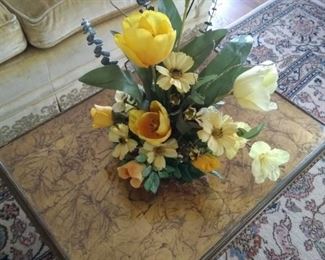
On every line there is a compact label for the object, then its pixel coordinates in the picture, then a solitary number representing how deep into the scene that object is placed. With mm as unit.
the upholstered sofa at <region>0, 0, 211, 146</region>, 1121
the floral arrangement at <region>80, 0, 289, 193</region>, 644
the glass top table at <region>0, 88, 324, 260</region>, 740
